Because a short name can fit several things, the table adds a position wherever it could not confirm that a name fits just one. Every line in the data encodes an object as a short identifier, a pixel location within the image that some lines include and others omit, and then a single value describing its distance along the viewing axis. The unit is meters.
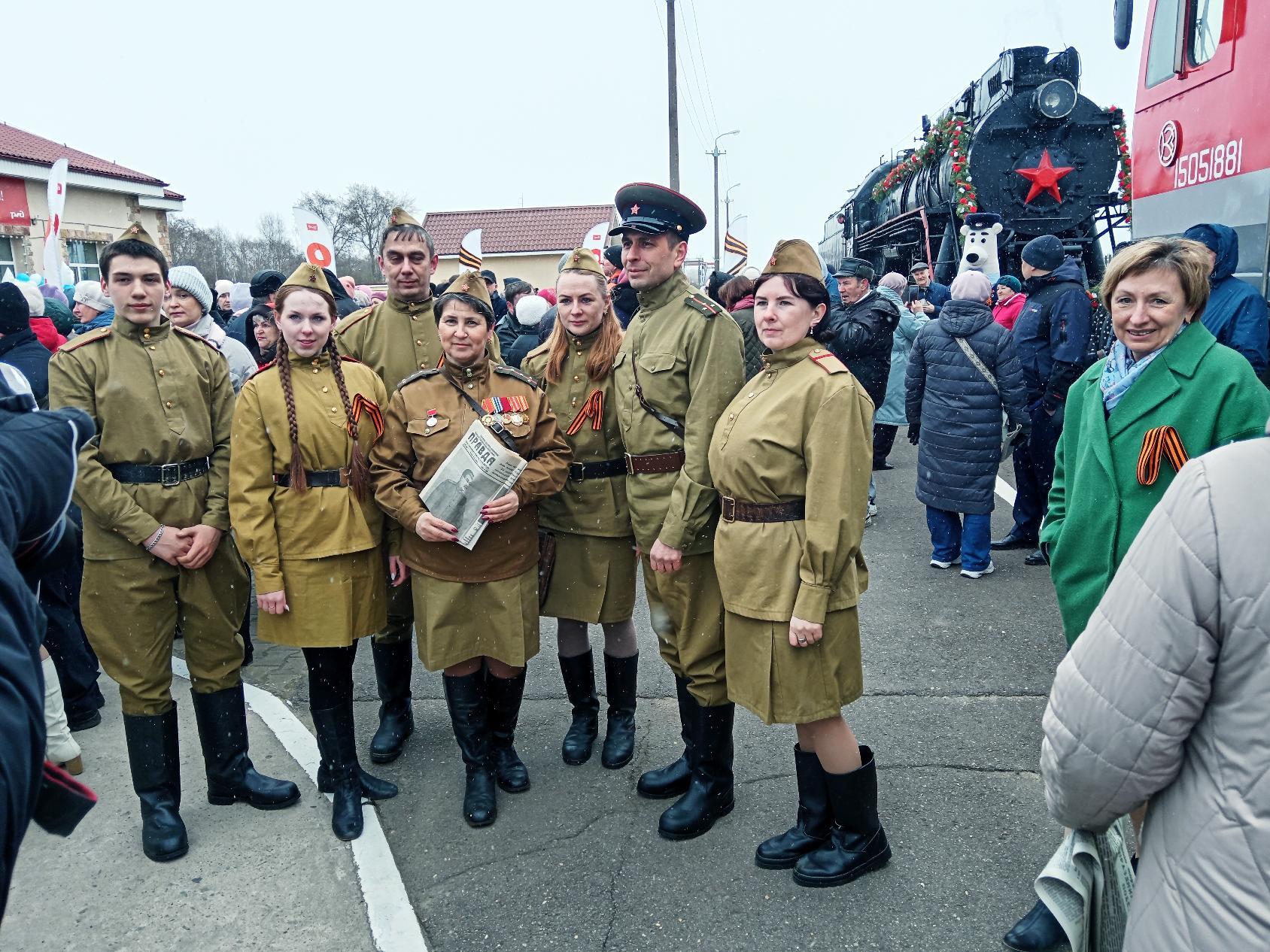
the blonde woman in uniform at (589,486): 3.69
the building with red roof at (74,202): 20.84
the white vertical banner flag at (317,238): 7.96
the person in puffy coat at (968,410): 5.80
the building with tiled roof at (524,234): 30.47
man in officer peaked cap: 3.20
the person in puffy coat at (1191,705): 1.27
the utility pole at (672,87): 21.61
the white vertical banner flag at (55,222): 8.73
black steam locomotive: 11.68
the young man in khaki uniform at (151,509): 3.18
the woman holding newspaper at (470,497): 3.32
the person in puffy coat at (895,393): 8.72
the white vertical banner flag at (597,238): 11.73
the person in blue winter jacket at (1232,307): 3.70
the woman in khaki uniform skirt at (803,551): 2.72
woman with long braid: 3.27
